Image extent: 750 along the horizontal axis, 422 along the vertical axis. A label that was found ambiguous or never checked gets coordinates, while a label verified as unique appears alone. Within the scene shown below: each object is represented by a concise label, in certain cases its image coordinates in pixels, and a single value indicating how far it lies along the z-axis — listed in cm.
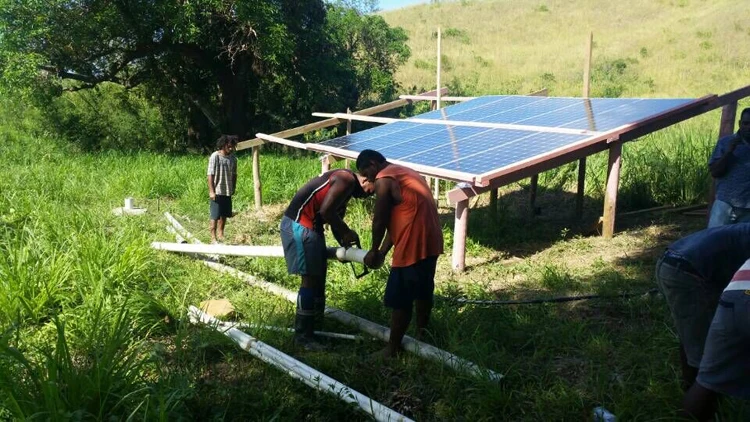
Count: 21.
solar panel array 711
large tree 1307
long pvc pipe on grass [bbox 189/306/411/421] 353
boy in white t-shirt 780
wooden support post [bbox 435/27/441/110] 957
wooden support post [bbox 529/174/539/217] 909
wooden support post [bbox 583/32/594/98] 891
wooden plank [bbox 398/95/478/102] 1161
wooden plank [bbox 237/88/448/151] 1029
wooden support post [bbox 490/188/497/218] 866
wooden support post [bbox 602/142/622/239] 739
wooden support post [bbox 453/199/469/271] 662
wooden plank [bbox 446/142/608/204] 647
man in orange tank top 423
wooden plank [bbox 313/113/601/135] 749
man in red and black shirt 463
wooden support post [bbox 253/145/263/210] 1030
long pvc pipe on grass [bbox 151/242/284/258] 569
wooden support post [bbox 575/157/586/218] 867
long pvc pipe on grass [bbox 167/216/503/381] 394
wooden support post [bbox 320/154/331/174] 955
